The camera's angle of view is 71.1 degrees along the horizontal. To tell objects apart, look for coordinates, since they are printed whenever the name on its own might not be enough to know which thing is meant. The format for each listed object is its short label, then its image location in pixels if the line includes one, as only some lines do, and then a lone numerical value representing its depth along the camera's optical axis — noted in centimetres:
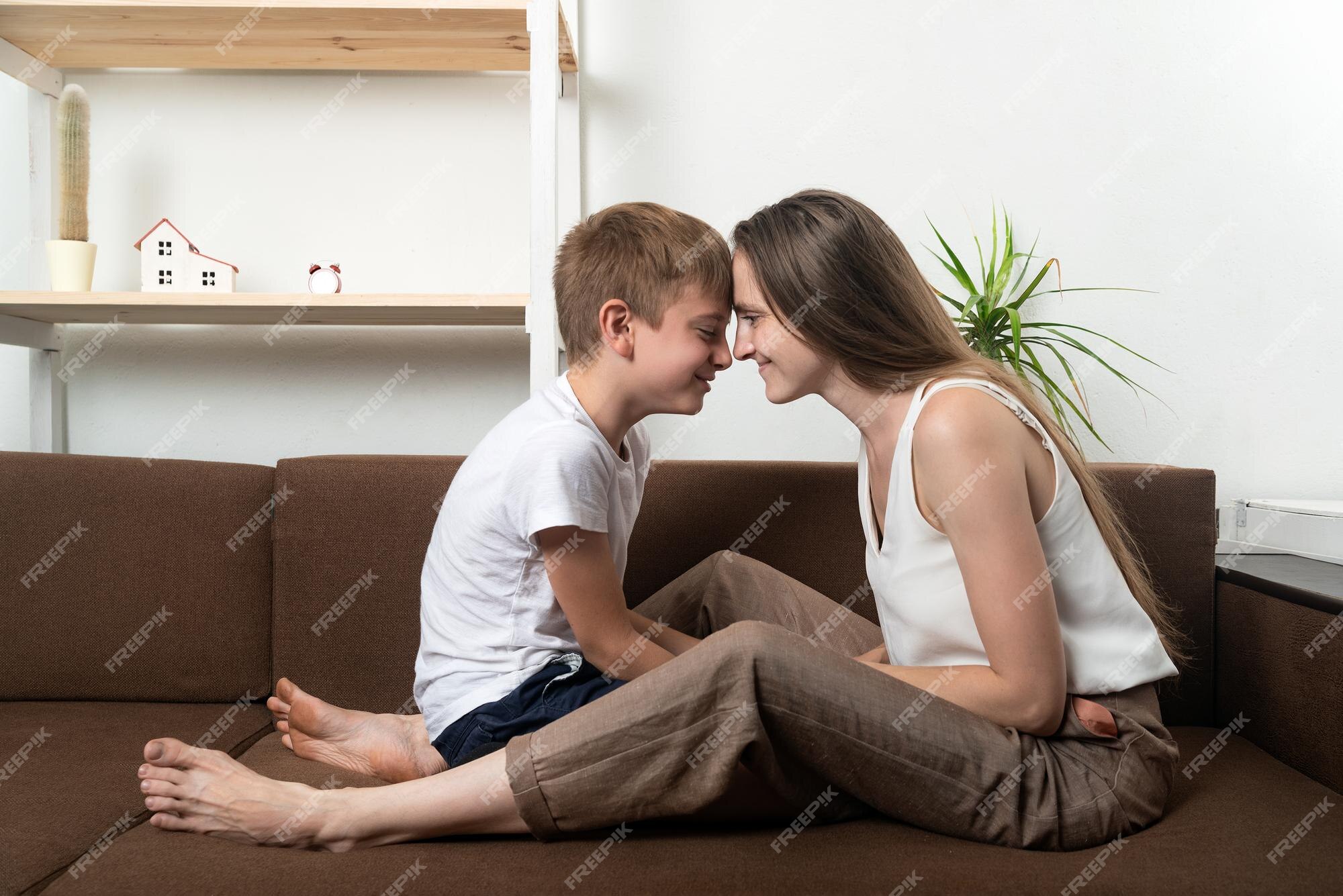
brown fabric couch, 136
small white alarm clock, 178
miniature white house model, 178
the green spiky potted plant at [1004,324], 169
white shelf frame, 188
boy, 111
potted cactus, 176
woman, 93
